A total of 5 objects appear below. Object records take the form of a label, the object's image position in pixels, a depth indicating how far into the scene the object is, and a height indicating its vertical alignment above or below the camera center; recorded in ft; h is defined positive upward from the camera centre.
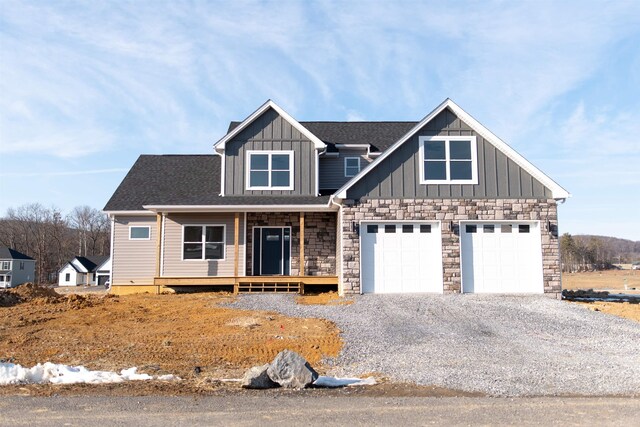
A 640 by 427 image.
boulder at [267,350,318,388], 23.61 -4.89
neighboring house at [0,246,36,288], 200.03 -2.30
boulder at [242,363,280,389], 23.35 -5.12
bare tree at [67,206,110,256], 254.88 +14.55
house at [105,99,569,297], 53.52 +5.17
